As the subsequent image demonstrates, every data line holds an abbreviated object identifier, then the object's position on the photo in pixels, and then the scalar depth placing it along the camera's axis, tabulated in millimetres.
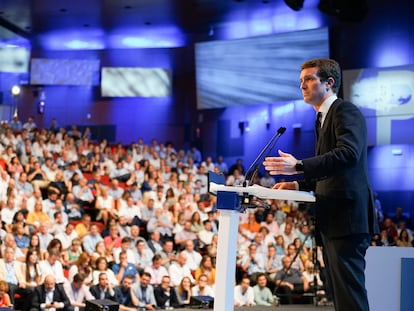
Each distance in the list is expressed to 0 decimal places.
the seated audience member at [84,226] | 9336
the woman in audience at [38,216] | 9086
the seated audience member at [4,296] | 7074
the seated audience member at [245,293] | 8477
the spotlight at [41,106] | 16766
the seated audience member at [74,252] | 8541
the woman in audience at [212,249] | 9398
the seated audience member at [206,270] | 8765
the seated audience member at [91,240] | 8969
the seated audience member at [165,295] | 8484
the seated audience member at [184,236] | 9955
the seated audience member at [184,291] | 8547
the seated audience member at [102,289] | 7918
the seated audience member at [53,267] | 7934
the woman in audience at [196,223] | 10242
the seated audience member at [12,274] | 7609
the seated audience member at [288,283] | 8984
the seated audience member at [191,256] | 9286
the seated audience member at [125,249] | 8859
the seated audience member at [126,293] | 8164
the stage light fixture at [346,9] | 11930
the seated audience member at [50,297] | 7571
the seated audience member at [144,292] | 8312
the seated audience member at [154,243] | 9509
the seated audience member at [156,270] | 8844
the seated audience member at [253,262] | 9602
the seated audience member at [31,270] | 7793
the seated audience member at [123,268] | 8484
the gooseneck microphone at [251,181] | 2619
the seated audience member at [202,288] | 8523
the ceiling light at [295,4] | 11887
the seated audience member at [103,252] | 8656
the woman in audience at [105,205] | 10219
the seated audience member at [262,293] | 8727
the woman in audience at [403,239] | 10820
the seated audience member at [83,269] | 8031
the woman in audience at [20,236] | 8336
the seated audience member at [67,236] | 8844
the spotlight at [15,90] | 16039
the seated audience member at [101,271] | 8125
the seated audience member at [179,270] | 8938
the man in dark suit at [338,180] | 2543
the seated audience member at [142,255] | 9078
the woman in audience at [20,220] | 8461
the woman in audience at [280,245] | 10164
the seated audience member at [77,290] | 7836
